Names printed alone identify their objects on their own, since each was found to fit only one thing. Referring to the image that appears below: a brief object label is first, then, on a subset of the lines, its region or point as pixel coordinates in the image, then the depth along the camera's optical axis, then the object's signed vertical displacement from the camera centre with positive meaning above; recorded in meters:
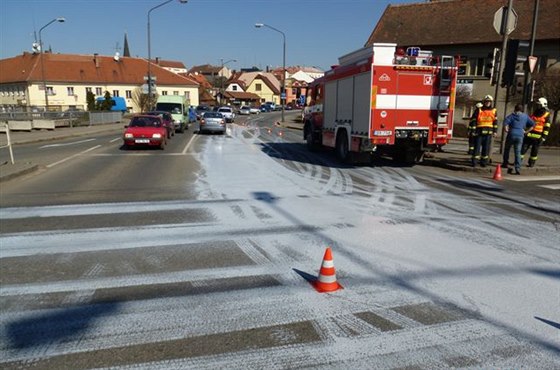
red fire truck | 12.55 +0.14
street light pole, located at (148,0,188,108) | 37.16 +2.23
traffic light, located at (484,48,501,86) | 13.17 +1.08
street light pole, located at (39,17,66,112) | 39.75 +5.88
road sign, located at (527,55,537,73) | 12.59 +1.19
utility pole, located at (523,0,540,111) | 12.73 +0.67
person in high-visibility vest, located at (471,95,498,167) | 12.65 -0.70
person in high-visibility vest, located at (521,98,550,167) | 12.50 -0.64
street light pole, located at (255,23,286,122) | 42.96 +4.30
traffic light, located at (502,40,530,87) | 12.16 +1.25
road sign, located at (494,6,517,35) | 12.74 +2.38
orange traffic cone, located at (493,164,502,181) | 11.47 -1.77
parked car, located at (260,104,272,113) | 92.82 -1.48
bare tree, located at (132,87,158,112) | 54.53 -0.23
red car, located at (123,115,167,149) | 18.75 -1.45
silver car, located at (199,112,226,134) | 28.47 -1.49
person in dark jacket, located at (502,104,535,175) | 12.02 -0.64
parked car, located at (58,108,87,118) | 37.52 -1.31
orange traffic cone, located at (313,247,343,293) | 4.39 -1.69
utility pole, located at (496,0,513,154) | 12.61 +1.93
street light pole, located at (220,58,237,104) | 98.90 +2.24
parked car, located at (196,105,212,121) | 55.26 -1.15
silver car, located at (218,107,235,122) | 46.60 -1.31
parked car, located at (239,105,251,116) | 75.41 -1.72
